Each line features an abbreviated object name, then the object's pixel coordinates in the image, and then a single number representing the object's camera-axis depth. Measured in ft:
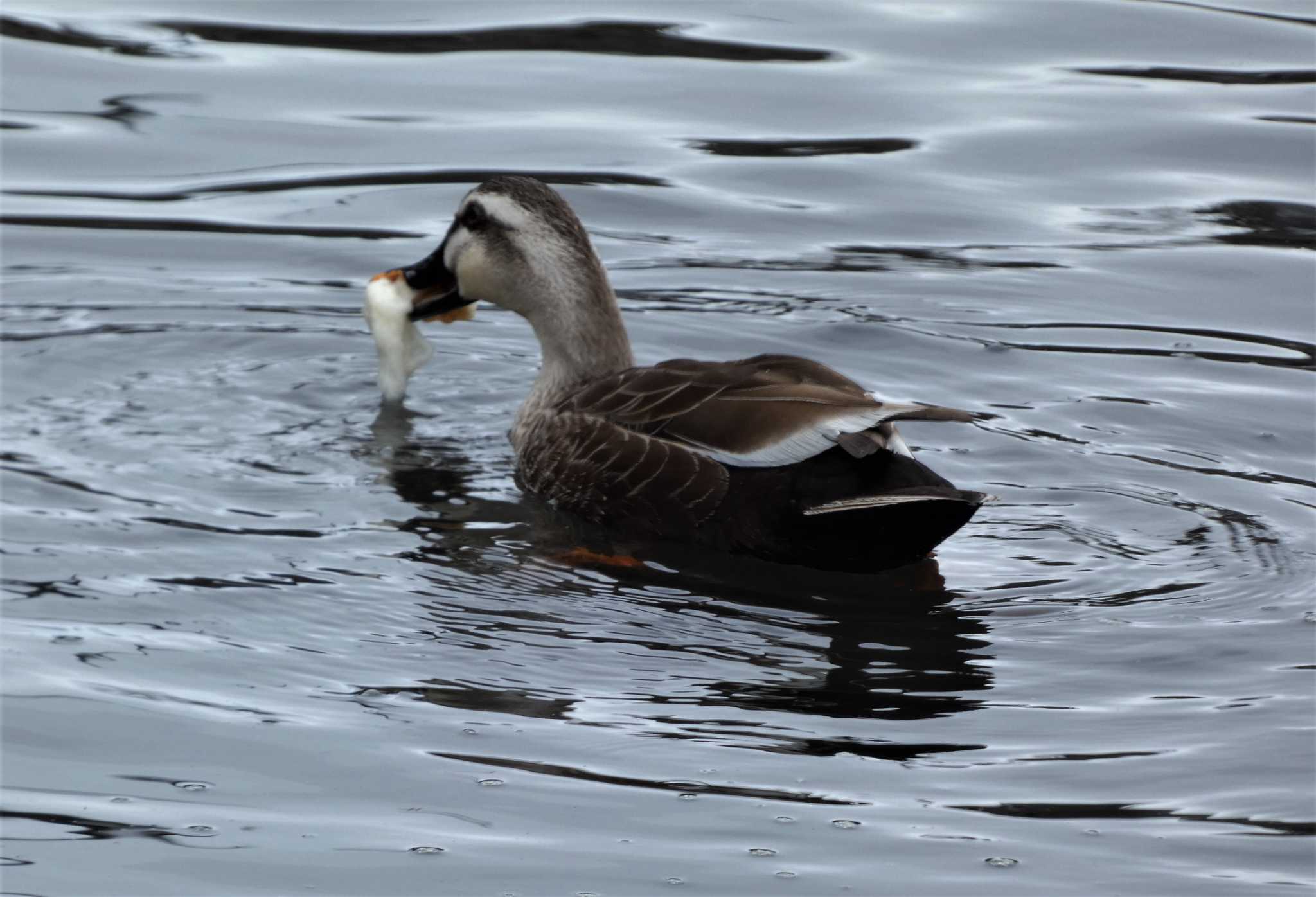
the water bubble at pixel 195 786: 32.50
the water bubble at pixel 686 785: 31.89
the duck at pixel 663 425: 40.93
